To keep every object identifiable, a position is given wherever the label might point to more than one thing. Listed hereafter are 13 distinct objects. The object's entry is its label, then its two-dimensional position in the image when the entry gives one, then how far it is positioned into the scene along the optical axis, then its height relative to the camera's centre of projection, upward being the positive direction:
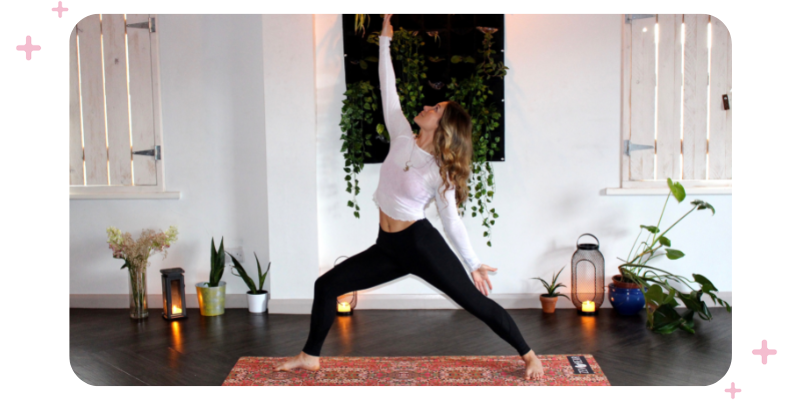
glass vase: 3.71 -0.75
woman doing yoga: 2.41 -0.21
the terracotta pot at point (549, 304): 3.78 -0.88
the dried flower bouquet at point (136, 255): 3.69 -0.50
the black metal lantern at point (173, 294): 3.71 -0.77
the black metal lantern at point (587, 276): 3.76 -0.70
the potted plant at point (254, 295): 3.85 -0.81
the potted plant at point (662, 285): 3.30 -0.73
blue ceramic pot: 3.62 -0.83
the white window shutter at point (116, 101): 3.93 +0.54
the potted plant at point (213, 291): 3.80 -0.77
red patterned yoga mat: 2.59 -0.94
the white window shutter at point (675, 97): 3.80 +0.49
